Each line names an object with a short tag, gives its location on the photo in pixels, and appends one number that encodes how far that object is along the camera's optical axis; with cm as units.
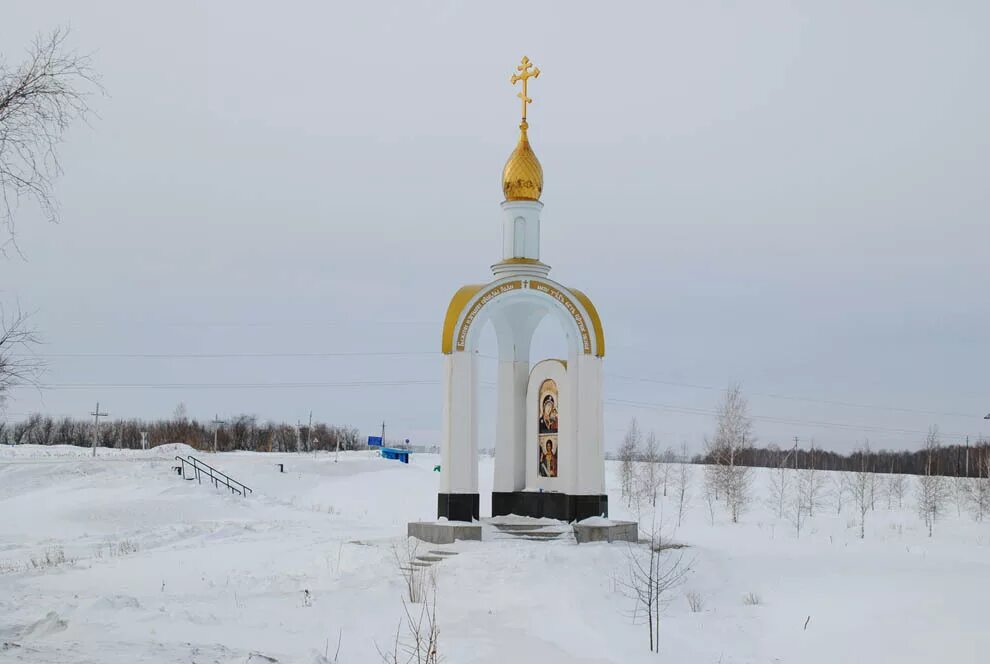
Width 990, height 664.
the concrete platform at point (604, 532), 1639
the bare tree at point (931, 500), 3056
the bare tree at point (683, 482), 3894
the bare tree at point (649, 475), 3847
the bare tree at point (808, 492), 3384
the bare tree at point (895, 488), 3984
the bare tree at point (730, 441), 3262
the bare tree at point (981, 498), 3322
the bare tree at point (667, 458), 5327
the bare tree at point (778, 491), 3475
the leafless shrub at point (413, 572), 1111
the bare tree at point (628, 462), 3988
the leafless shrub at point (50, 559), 1431
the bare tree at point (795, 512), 2700
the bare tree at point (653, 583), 1089
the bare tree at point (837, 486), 4056
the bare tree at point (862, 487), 3259
